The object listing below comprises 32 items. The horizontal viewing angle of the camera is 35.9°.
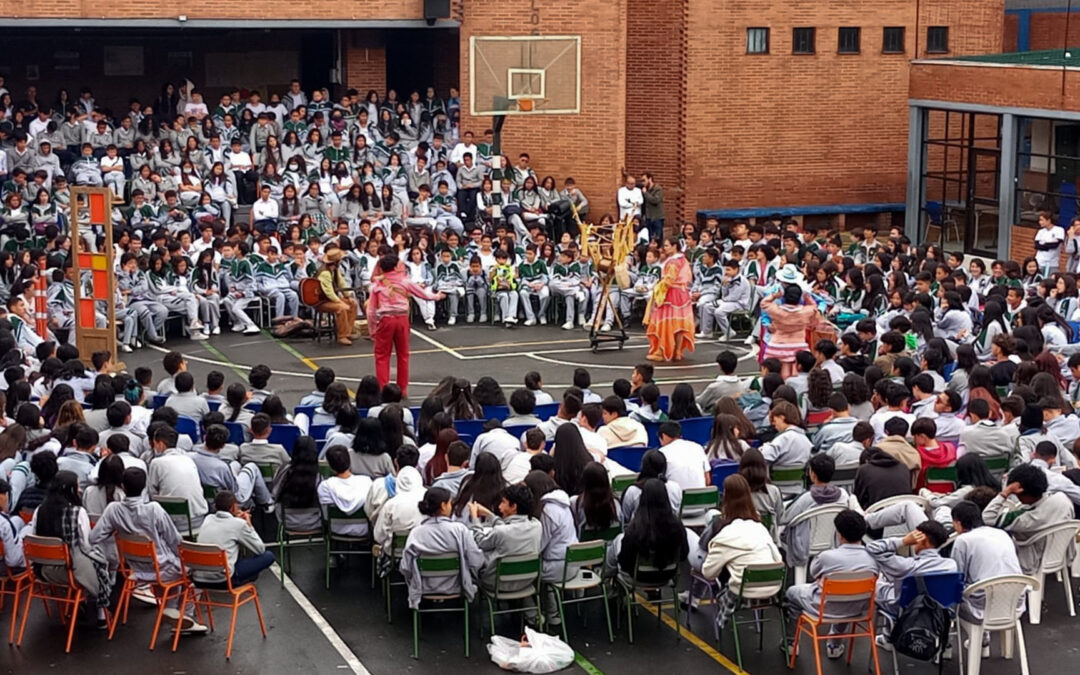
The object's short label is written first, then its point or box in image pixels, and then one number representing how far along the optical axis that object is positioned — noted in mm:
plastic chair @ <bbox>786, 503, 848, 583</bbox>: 13180
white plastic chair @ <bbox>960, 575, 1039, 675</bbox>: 12164
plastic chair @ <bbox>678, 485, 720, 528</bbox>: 14008
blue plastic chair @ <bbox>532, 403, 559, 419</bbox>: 16906
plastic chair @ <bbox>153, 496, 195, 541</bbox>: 13672
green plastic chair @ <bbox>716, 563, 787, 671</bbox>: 12539
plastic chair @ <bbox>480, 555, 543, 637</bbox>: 12773
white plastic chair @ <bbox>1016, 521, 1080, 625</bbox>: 13250
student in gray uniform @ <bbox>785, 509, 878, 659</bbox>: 12195
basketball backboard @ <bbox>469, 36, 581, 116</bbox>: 31203
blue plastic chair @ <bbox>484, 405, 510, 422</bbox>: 16859
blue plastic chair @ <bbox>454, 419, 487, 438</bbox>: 16125
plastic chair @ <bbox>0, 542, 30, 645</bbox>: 13266
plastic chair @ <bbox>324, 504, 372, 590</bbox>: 14031
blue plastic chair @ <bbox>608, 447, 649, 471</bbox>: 15398
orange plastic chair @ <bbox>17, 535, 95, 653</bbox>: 12906
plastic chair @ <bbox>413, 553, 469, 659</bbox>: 12703
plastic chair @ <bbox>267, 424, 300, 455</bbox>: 15648
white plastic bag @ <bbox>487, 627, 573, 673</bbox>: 12680
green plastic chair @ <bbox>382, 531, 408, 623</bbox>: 13406
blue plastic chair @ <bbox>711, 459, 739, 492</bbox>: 14711
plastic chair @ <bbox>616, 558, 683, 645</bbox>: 13133
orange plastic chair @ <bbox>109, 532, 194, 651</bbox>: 12906
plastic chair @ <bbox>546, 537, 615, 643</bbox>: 12912
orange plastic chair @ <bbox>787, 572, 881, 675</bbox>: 12086
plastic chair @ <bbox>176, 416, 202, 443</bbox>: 16219
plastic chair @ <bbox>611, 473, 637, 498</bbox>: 14550
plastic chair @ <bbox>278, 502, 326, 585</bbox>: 14398
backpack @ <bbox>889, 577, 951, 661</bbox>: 12031
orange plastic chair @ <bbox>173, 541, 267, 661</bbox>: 12695
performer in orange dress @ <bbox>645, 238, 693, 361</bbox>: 23859
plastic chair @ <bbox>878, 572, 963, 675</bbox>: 12031
